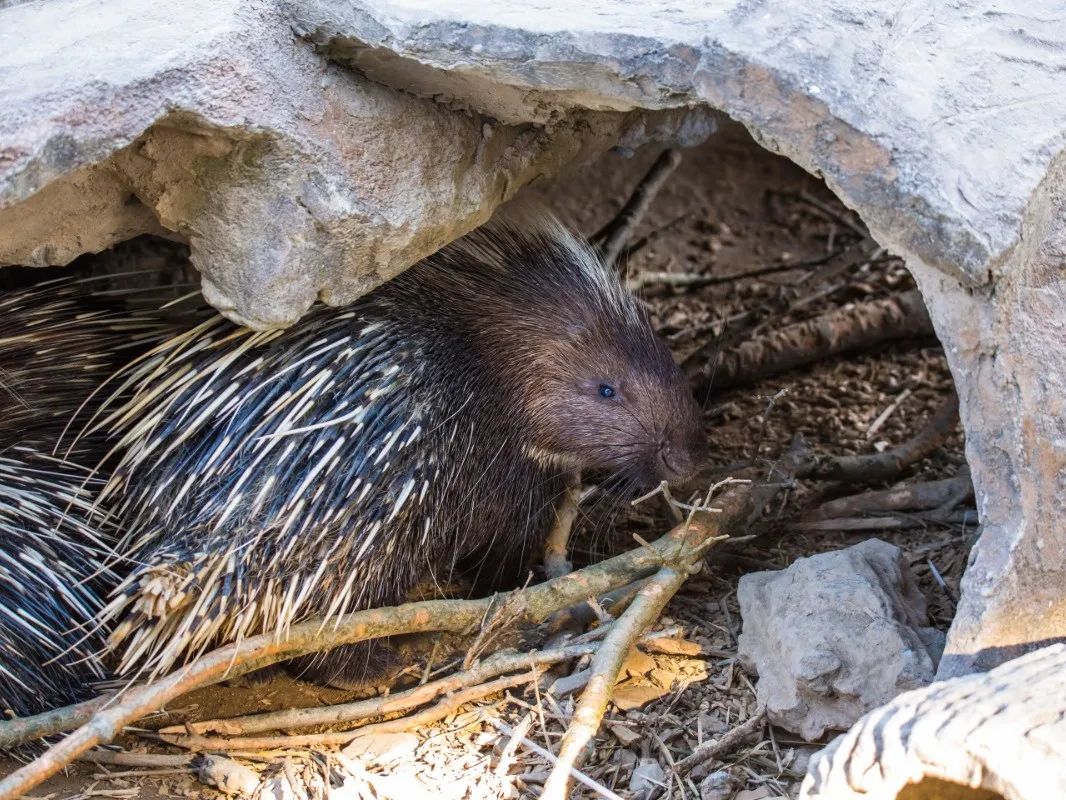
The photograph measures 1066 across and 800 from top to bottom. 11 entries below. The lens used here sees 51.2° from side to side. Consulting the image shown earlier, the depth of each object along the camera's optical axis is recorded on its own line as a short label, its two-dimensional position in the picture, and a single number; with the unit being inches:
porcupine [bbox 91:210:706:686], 109.2
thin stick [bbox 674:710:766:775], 106.5
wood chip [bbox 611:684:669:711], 117.2
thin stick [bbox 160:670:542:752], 113.2
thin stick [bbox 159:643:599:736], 115.8
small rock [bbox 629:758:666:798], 104.4
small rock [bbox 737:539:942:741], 104.0
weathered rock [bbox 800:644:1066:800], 70.3
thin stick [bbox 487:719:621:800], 94.3
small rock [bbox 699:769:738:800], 101.3
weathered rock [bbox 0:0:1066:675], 86.1
